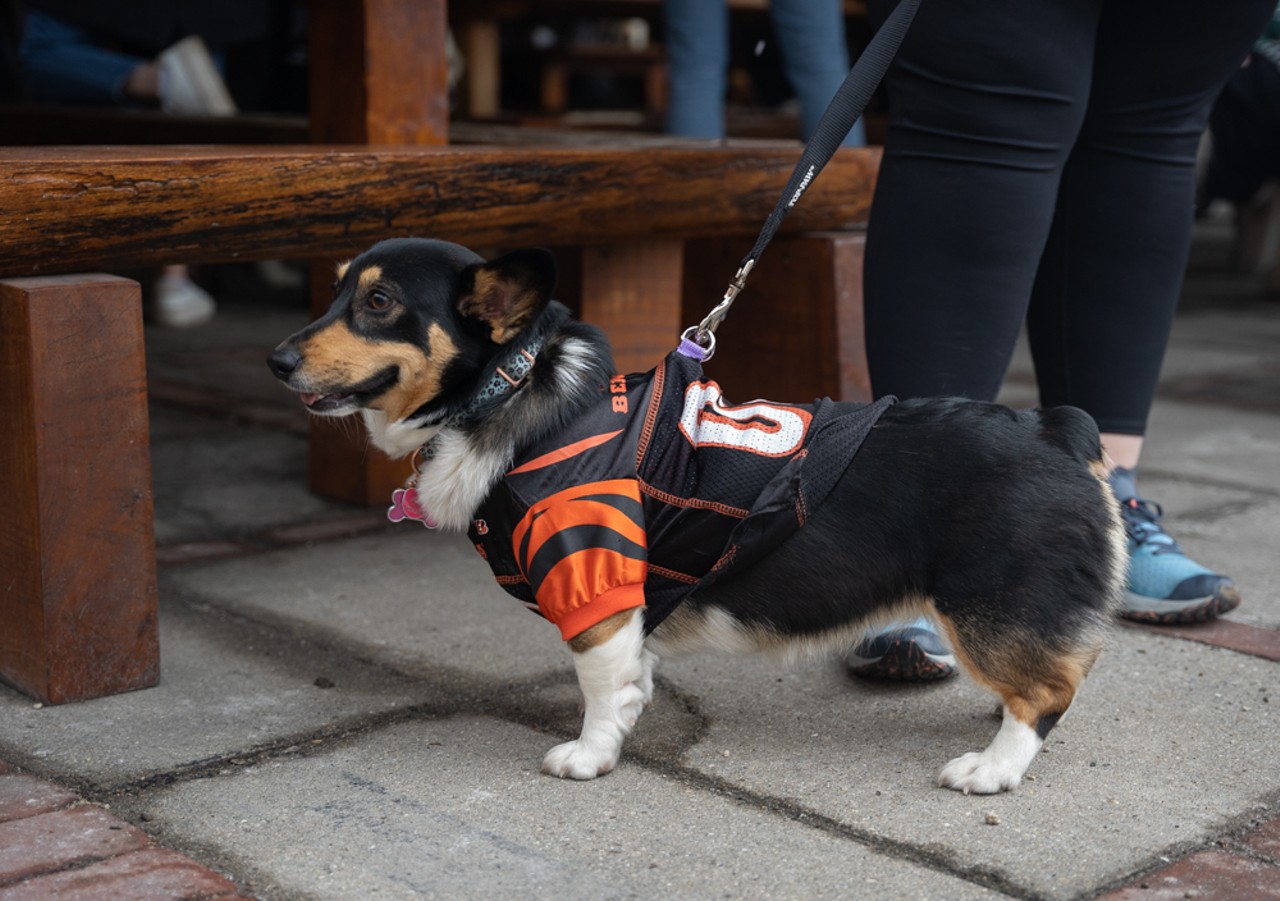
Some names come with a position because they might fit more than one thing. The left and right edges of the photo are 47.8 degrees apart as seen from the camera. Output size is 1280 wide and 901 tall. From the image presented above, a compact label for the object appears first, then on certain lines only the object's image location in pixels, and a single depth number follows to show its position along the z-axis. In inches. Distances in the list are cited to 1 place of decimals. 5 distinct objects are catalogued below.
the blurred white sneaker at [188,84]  219.1
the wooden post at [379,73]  123.7
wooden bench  87.6
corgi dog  78.2
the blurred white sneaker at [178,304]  238.1
